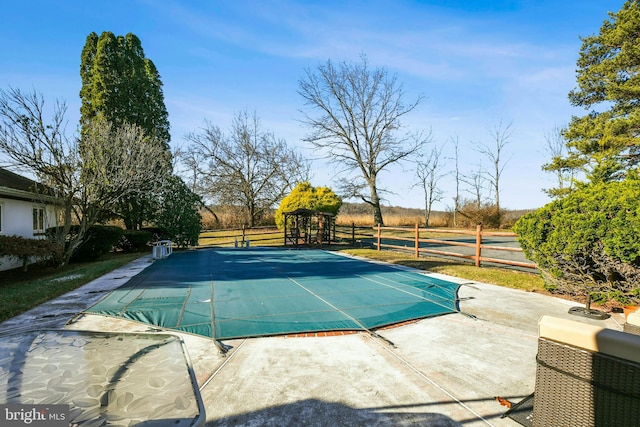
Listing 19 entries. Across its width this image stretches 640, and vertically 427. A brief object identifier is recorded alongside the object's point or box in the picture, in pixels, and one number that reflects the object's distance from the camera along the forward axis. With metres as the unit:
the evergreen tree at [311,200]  17.05
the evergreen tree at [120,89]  15.33
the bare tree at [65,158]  9.52
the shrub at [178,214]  15.03
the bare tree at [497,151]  26.91
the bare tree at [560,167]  12.95
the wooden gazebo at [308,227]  15.82
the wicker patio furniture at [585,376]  1.51
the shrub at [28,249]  7.77
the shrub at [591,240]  4.31
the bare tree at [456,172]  28.64
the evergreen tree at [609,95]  10.86
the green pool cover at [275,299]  4.01
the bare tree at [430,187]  28.83
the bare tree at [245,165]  23.64
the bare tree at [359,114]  22.30
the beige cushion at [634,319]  2.20
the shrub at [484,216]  21.60
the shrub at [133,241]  13.97
